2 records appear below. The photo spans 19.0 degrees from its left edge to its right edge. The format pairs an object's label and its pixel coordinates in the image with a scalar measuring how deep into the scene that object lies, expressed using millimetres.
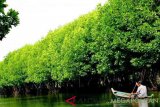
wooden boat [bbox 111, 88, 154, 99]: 42547
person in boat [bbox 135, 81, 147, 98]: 40941
